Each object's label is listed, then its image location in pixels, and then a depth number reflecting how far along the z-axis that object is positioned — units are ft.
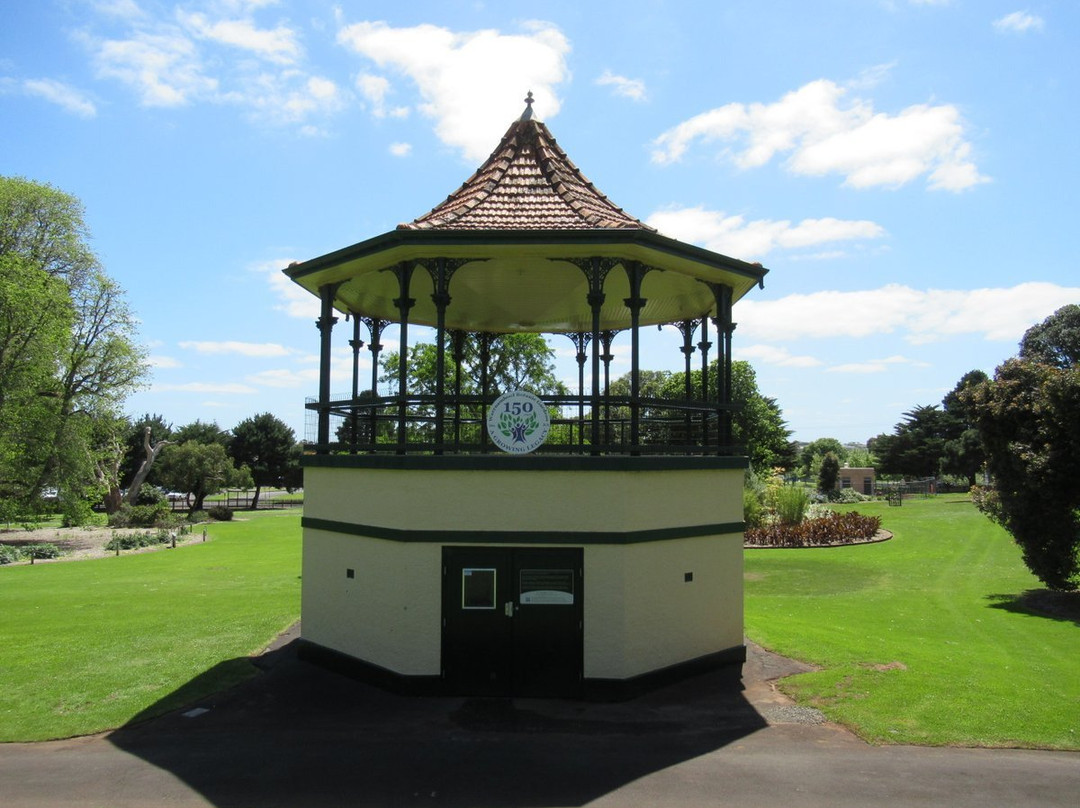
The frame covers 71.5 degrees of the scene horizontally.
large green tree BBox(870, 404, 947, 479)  290.35
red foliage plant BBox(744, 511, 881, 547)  110.83
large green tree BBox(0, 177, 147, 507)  120.47
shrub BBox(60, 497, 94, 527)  130.00
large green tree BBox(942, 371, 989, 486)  249.14
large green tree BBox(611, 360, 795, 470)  208.09
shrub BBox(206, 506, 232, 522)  184.85
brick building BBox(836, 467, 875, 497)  258.98
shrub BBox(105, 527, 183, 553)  119.29
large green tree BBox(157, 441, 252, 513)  192.24
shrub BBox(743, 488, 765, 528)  118.11
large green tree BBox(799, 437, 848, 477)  356.34
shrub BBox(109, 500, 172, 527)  154.69
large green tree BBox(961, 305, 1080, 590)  60.44
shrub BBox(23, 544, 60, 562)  107.34
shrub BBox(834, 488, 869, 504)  206.59
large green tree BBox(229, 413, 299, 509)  248.73
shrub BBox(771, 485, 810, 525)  119.75
